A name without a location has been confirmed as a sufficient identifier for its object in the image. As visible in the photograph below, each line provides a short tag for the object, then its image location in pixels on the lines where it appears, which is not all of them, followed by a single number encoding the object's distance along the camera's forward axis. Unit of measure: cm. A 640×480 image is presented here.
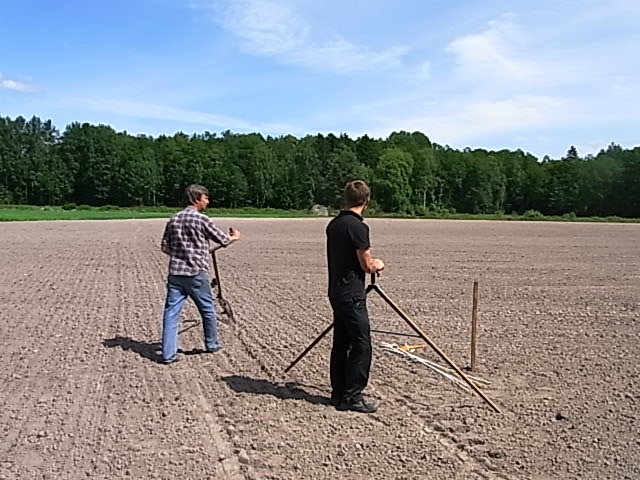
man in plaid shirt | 832
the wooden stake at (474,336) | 791
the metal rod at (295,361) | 747
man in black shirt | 648
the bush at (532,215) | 9789
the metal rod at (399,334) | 922
